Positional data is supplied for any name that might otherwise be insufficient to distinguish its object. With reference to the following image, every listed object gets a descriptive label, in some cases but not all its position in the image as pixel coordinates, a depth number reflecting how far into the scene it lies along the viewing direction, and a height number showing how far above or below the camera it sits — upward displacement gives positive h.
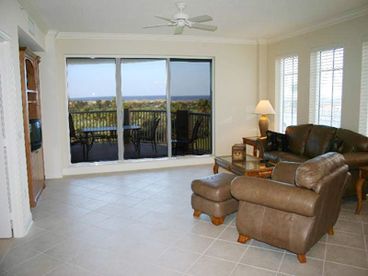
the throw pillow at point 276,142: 5.71 -0.67
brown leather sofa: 4.18 -0.65
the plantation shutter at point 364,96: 4.77 +0.12
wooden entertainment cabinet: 4.32 -0.09
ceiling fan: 3.95 +1.11
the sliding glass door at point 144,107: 6.58 -0.01
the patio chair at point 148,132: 6.92 -0.57
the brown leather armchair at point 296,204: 2.65 -0.89
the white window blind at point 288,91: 6.44 +0.31
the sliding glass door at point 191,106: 6.89 +0.01
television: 4.67 -0.40
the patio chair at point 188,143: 7.08 -0.83
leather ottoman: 3.64 -1.10
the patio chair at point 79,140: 6.39 -0.70
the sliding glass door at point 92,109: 6.32 -0.04
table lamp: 6.48 -0.12
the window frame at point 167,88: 6.18 +0.26
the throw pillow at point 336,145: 4.62 -0.60
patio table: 6.62 -0.49
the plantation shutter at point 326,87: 5.31 +0.32
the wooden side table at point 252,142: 6.35 -0.75
